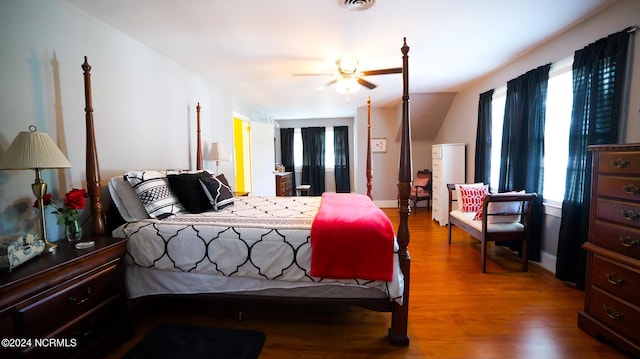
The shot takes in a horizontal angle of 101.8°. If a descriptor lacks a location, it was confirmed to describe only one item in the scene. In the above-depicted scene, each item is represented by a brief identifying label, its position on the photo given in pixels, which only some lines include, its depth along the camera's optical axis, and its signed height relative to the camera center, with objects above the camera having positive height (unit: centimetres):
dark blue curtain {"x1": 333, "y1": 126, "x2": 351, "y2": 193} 734 +12
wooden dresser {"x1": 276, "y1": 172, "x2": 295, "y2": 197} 601 -54
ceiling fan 260 +94
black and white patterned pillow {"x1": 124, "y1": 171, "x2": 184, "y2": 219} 202 -25
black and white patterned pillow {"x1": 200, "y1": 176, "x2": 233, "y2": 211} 236 -29
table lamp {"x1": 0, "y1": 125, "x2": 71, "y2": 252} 134 +2
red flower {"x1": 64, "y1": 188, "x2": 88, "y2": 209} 160 -23
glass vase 165 -45
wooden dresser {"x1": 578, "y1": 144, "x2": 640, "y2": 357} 147 -55
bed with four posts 161 -61
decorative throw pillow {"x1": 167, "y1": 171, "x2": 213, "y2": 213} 226 -27
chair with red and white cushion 262 -64
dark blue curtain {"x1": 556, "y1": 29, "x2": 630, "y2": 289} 200 +29
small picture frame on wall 582 +37
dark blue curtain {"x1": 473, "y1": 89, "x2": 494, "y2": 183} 371 +32
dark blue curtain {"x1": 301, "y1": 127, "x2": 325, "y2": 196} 737 +8
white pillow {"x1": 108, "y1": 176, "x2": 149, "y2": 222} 200 -30
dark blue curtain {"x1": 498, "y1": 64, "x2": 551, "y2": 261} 274 +22
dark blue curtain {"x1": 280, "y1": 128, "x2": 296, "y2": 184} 747 +36
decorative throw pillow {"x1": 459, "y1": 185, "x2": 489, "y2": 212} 337 -47
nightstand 114 -73
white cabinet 432 -14
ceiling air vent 186 +113
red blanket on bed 159 -55
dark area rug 160 -118
